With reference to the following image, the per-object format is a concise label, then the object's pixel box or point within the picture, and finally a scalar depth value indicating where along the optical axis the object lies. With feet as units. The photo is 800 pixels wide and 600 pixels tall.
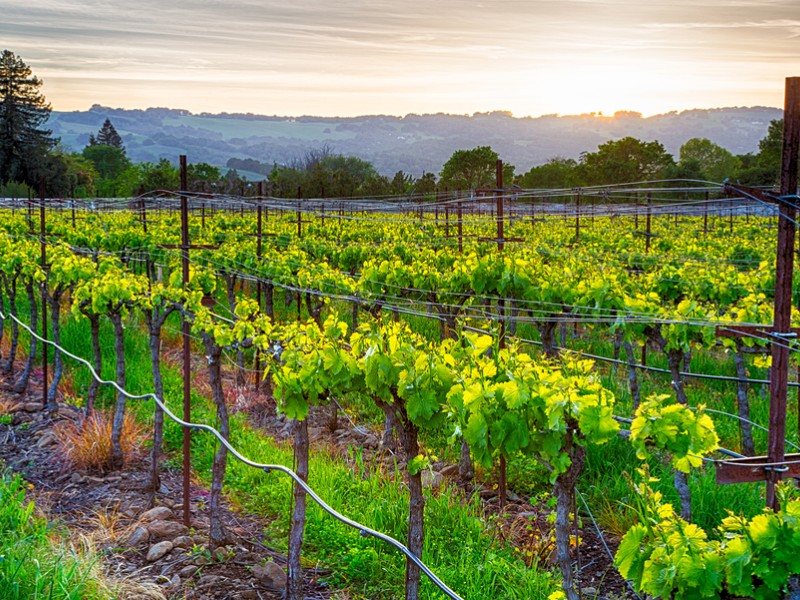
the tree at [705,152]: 327.39
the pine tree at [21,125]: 207.10
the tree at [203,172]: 231.24
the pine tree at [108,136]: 411.13
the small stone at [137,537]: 21.47
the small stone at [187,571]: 19.83
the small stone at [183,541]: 21.42
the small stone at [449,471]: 27.56
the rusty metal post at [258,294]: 39.93
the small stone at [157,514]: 22.93
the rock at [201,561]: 20.44
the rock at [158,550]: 20.63
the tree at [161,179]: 183.28
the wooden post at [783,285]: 15.02
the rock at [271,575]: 19.81
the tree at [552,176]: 215.31
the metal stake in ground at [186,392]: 22.71
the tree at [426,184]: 194.02
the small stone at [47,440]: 30.08
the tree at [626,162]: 212.43
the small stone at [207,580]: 19.35
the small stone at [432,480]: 25.53
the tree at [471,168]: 233.55
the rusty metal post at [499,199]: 29.32
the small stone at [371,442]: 31.24
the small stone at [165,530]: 22.00
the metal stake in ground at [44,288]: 34.11
